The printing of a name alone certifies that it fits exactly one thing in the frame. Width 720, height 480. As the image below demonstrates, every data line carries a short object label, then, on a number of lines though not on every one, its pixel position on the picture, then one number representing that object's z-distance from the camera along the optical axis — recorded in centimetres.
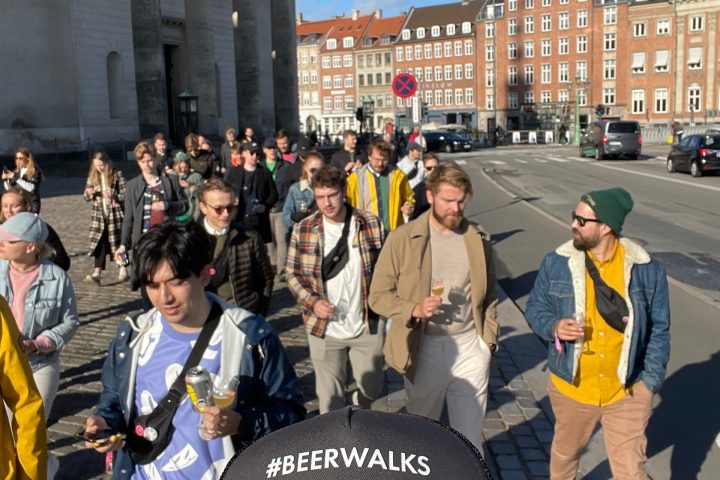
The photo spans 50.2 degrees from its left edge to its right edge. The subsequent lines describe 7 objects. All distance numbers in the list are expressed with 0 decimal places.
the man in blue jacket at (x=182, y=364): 257
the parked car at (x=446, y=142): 5359
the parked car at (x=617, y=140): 3750
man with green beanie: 365
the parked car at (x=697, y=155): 2623
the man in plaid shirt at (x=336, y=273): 461
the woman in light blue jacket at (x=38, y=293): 443
